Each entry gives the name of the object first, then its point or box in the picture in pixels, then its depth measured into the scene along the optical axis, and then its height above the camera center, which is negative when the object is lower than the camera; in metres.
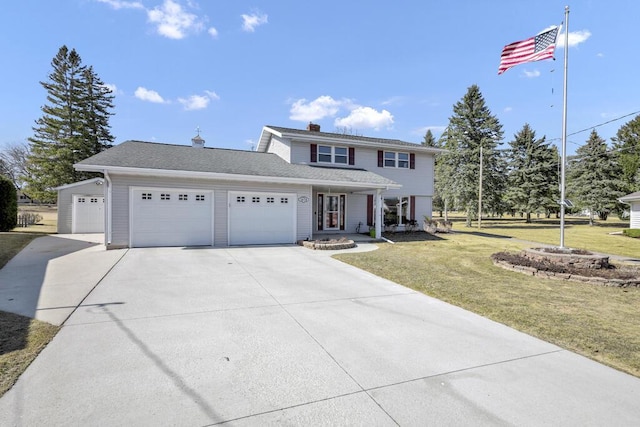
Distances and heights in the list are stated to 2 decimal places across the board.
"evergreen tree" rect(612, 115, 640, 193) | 33.44 +6.46
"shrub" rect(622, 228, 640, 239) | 20.30 -1.35
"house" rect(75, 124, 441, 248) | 11.30 +0.93
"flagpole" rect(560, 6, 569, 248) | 9.59 +3.00
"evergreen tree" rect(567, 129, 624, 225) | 34.25 +3.65
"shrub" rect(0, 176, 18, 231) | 16.83 +0.26
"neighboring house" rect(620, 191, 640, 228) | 22.86 +0.22
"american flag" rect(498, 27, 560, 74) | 9.23 +5.08
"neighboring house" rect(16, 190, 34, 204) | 60.69 +1.96
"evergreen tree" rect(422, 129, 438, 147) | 55.16 +12.97
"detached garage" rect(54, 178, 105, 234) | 16.84 +0.16
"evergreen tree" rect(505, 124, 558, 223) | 35.50 +4.00
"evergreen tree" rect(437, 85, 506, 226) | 30.67 +5.46
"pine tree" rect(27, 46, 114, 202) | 27.48 +7.77
